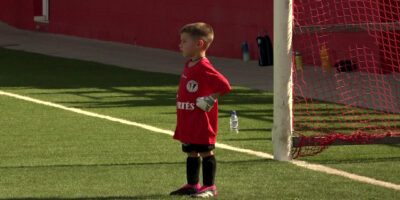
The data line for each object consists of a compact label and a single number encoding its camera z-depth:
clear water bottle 24.39
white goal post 19.42
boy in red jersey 15.81
